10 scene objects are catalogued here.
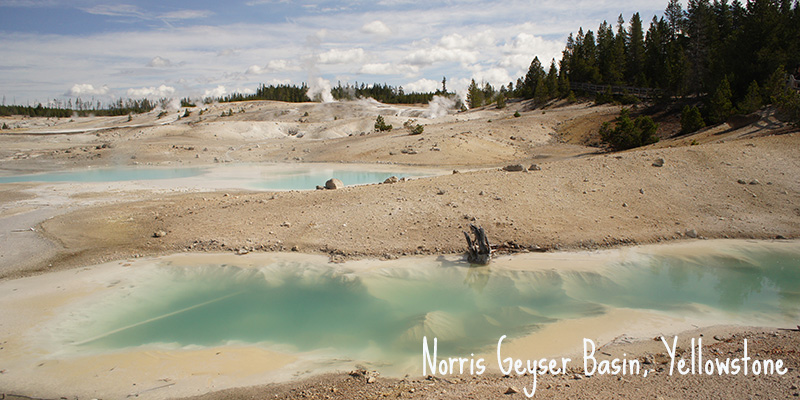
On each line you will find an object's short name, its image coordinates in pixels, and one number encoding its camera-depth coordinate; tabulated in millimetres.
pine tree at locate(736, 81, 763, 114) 20234
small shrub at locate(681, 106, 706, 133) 24141
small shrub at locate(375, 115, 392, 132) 40088
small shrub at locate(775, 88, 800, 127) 17078
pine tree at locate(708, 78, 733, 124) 22688
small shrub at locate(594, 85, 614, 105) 41562
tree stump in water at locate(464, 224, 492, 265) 10172
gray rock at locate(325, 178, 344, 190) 17250
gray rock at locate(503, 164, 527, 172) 16263
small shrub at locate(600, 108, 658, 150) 23250
